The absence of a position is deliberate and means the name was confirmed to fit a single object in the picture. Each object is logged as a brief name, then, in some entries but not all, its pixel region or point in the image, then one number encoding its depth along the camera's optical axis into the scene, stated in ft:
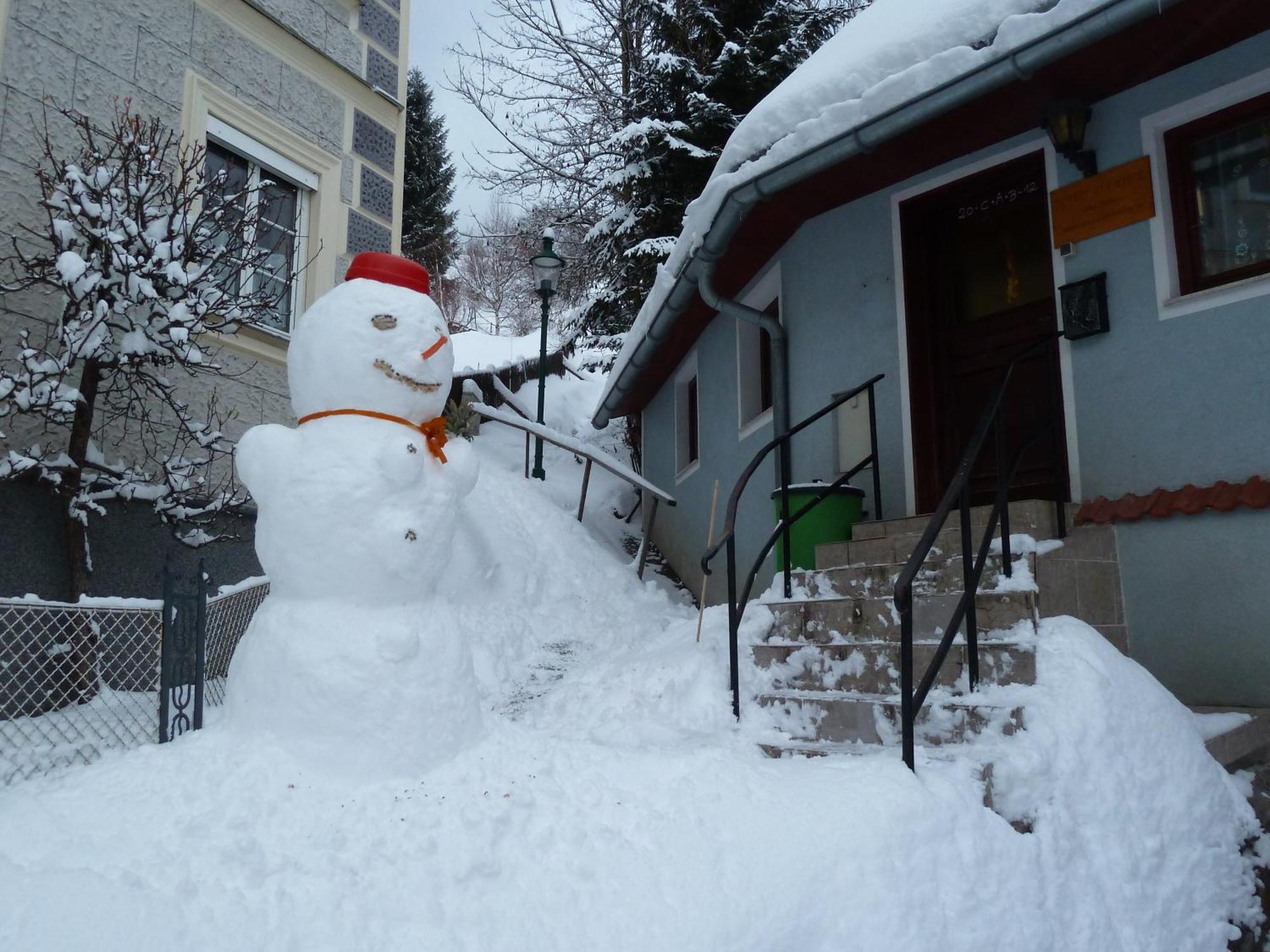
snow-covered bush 15.48
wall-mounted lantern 15.88
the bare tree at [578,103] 48.06
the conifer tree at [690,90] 39.65
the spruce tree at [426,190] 81.66
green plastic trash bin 18.30
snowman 10.34
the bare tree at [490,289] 101.40
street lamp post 39.01
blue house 13.82
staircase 11.41
